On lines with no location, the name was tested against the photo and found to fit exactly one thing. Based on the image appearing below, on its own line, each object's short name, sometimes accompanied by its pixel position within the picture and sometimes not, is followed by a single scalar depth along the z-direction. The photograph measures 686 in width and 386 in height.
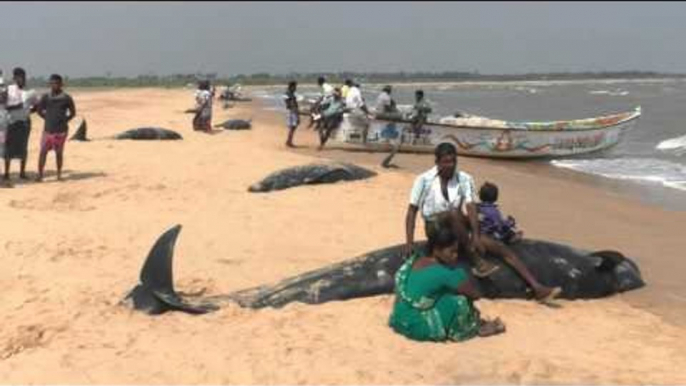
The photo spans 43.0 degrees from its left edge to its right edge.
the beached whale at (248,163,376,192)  13.41
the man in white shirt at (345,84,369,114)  21.03
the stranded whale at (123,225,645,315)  7.05
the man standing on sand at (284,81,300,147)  21.06
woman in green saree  6.31
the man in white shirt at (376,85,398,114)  21.72
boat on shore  20.97
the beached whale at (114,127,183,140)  22.30
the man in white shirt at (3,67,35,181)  13.24
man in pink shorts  13.58
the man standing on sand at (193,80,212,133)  24.88
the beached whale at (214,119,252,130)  27.81
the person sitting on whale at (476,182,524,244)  7.63
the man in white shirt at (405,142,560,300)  7.10
